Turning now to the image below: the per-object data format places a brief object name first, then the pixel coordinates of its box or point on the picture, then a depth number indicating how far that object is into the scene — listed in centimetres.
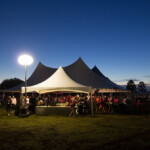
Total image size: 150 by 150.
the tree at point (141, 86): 12594
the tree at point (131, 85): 12010
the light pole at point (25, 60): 1140
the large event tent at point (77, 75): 2191
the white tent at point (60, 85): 1324
